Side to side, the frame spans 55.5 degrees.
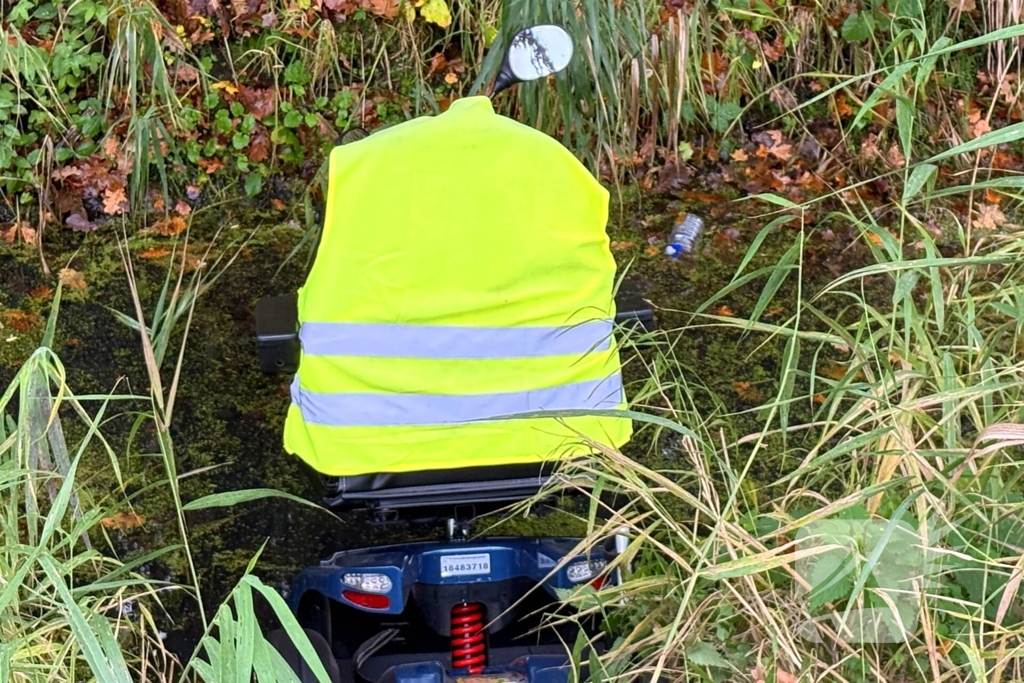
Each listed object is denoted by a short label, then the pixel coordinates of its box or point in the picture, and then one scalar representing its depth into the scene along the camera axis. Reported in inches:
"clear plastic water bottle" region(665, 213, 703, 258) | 145.1
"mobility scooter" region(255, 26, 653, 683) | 77.8
